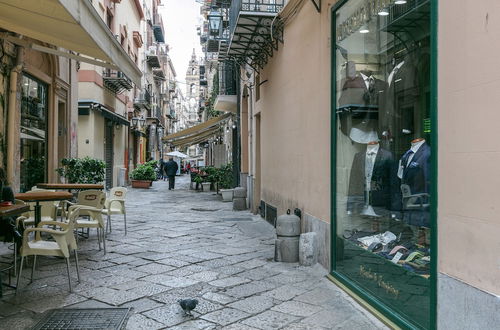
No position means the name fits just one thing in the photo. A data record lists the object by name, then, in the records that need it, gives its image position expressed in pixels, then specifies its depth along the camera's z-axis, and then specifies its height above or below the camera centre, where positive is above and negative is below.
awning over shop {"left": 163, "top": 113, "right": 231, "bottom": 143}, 18.44 +1.58
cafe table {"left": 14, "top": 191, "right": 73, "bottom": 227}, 5.52 -0.43
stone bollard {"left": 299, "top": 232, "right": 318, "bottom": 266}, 5.61 -1.10
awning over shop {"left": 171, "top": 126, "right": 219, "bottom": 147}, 20.48 +1.38
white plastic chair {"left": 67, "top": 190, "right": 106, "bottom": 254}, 6.80 -0.54
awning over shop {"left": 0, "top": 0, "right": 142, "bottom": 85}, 4.83 +1.72
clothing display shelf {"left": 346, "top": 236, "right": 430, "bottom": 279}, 3.34 -0.86
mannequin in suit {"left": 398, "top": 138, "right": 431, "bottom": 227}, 3.34 -0.06
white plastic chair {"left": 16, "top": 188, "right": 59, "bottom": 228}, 6.11 -0.72
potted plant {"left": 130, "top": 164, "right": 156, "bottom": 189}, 21.98 -0.59
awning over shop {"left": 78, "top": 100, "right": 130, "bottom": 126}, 15.56 +2.08
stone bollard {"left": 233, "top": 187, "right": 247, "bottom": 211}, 12.08 -0.95
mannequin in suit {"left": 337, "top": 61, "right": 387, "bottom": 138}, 4.76 +0.76
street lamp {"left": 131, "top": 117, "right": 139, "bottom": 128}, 25.23 +2.57
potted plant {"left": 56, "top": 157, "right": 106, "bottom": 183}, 9.82 -0.13
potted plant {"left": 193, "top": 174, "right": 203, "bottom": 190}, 19.53 -0.69
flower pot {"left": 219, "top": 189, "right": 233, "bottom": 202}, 14.59 -1.02
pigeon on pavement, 3.82 -1.23
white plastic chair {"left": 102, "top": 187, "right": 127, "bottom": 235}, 7.60 -0.68
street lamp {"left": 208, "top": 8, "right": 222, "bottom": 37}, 14.01 +4.74
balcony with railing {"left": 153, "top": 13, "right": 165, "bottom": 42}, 36.33 +11.63
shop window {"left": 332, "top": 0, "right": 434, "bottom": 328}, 3.49 +0.11
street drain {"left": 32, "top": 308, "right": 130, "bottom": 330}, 3.61 -1.34
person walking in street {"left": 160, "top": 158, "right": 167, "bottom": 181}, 34.28 -0.82
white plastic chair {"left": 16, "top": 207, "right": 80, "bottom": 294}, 4.42 -0.84
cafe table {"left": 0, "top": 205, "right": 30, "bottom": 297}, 4.07 -0.45
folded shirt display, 4.31 -0.76
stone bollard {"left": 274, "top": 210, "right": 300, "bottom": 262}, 5.87 -1.03
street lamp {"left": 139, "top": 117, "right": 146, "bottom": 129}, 26.76 +2.69
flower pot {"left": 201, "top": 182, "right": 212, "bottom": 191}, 19.40 -0.91
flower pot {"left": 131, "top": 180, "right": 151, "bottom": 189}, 21.94 -0.98
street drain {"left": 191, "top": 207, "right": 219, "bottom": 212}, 12.09 -1.26
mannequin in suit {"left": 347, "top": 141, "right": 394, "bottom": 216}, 4.43 -0.15
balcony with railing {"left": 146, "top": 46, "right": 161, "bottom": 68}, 30.61 +7.70
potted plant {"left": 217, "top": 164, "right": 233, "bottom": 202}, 14.64 -0.60
